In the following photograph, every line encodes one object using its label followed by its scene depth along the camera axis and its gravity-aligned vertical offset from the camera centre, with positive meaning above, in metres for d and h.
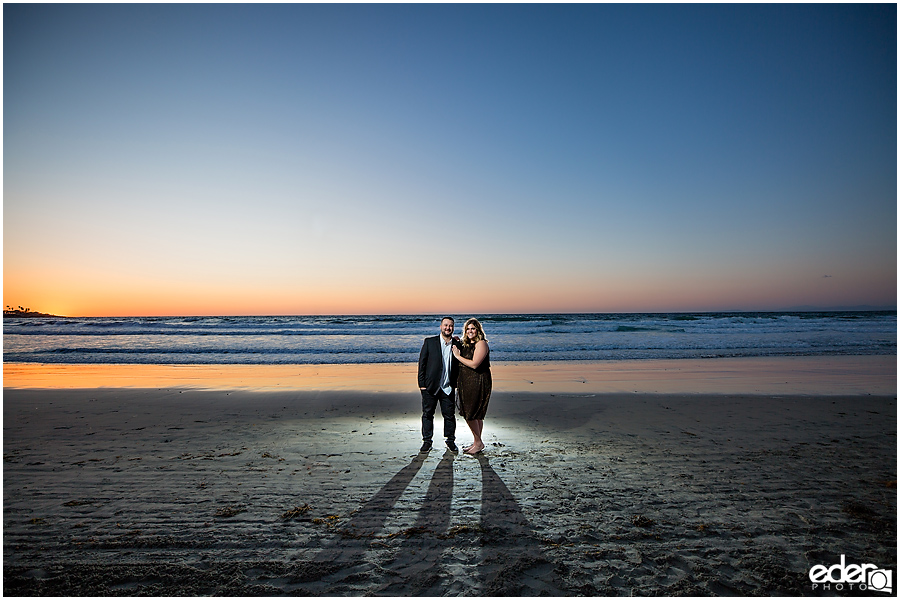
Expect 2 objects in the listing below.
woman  5.84 -0.98
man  6.08 -0.99
